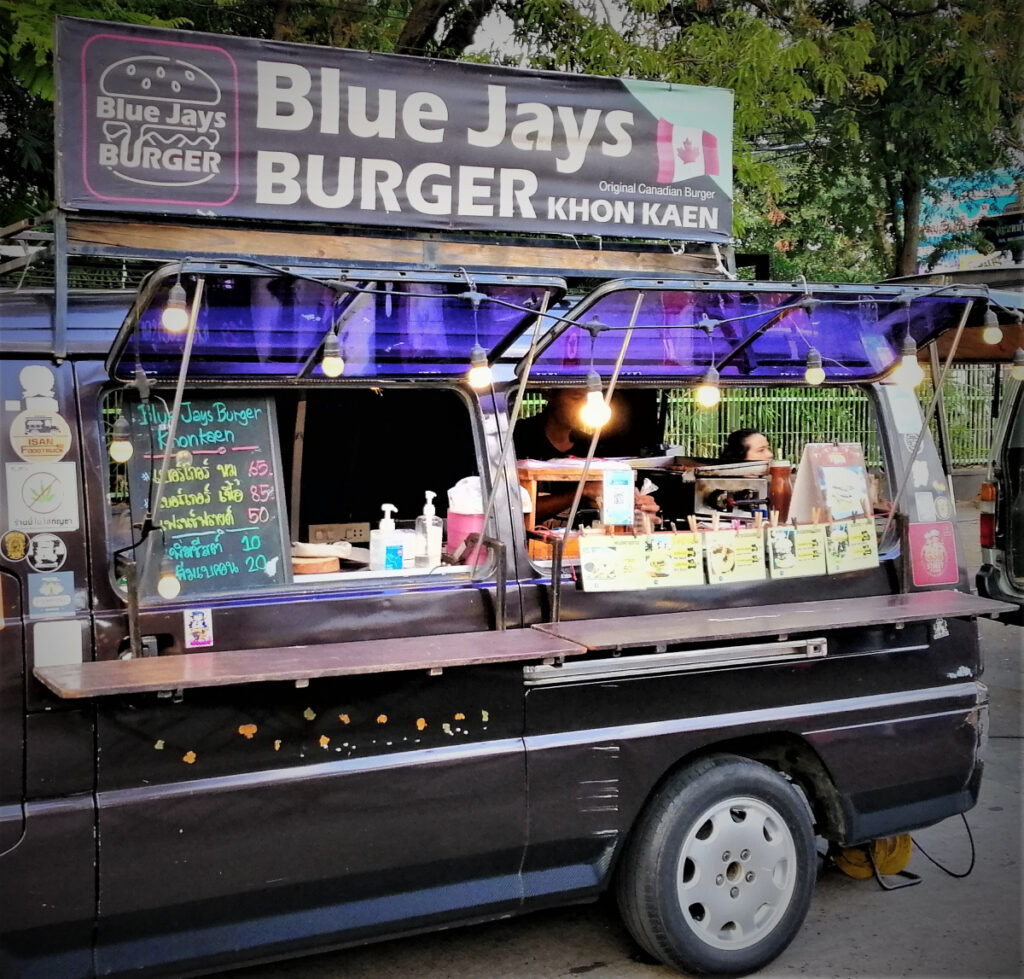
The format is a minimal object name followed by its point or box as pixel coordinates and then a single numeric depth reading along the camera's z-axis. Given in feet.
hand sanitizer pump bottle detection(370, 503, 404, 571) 12.62
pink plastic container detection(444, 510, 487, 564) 12.71
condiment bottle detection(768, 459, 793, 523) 15.98
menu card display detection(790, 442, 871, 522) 14.79
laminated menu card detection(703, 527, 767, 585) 13.44
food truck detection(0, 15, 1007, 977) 10.26
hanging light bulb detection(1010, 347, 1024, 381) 13.33
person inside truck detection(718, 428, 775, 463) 17.56
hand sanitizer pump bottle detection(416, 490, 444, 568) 13.04
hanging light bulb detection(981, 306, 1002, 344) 13.60
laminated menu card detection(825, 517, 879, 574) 14.24
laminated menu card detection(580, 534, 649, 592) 12.69
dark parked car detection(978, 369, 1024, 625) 26.13
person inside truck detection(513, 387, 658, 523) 18.45
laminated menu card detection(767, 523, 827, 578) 13.84
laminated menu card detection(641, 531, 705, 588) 13.07
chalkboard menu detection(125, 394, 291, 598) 11.17
